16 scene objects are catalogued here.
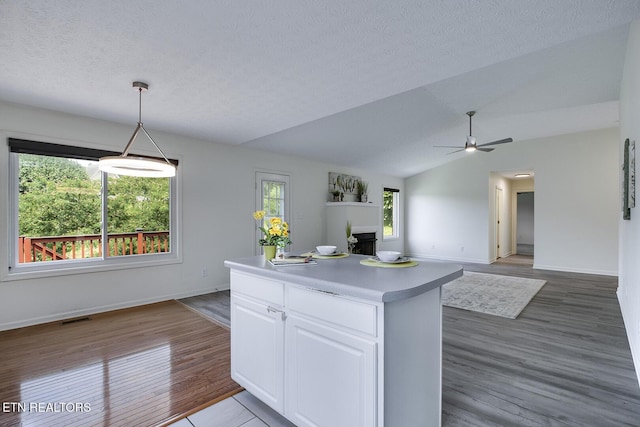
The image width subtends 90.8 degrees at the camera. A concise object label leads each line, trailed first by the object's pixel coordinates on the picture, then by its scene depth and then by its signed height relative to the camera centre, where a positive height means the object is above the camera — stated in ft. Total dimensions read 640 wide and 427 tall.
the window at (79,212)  11.16 -0.01
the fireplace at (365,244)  22.38 -2.31
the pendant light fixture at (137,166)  7.89 +1.21
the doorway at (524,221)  33.06 -0.90
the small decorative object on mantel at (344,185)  22.53 +1.99
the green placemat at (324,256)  7.52 -1.06
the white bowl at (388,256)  6.39 -0.89
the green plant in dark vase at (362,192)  24.23 +1.56
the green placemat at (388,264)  6.09 -1.03
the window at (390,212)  27.94 +0.02
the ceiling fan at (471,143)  16.58 +3.68
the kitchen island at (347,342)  4.38 -2.07
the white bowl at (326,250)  7.77 -0.93
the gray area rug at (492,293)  13.07 -3.93
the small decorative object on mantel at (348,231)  20.32 -1.21
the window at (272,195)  17.93 +1.04
